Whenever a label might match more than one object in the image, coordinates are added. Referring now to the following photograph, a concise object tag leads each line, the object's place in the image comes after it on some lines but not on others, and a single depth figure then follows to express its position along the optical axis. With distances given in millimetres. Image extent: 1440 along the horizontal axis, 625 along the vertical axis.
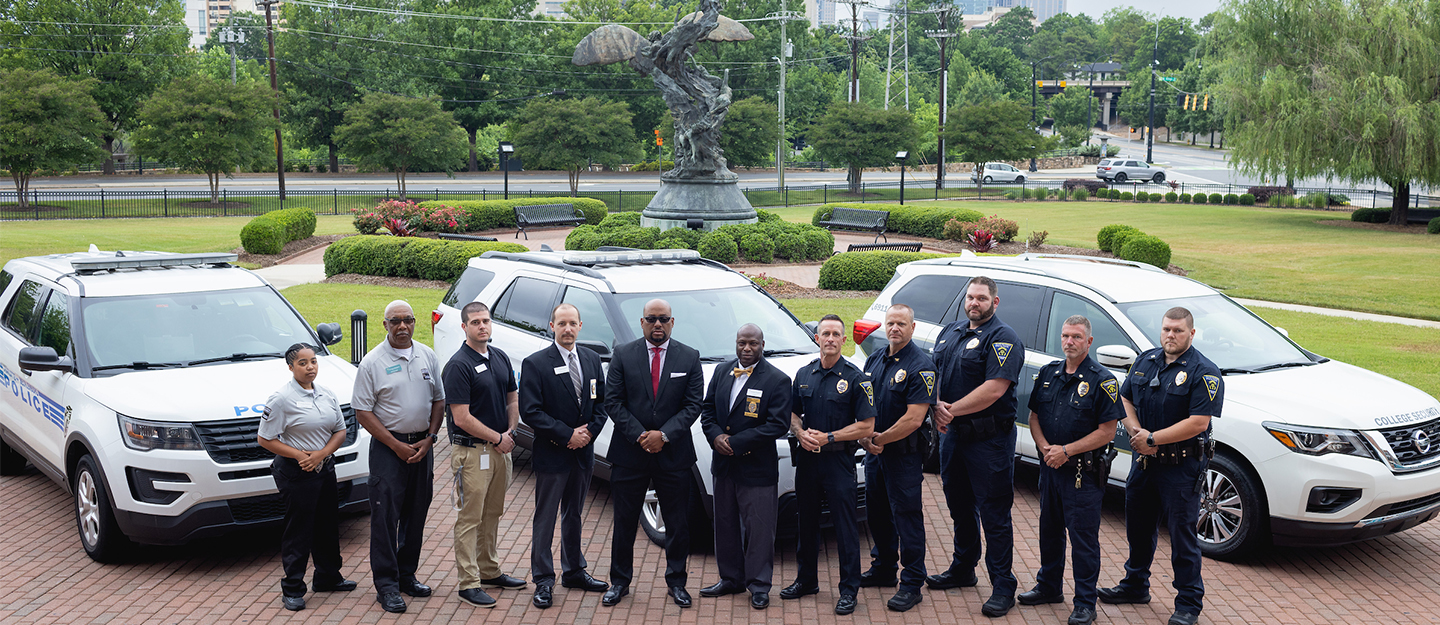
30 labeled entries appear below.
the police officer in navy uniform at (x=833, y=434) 5707
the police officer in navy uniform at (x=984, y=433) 5871
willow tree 32875
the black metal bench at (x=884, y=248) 21906
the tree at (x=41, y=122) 36531
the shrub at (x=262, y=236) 23844
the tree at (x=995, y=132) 52219
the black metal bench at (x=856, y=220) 30492
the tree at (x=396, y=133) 39969
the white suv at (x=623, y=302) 7750
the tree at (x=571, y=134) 43625
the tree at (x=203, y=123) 37906
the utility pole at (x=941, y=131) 53834
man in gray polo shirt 5723
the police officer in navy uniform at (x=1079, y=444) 5645
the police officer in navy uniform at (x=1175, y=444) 5645
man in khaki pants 5734
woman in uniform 5707
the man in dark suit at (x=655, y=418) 5738
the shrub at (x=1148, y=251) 21578
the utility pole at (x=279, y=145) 41750
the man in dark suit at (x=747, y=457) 5656
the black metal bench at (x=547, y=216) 30594
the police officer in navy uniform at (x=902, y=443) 5734
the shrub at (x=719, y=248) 21891
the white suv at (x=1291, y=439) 6328
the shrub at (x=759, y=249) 22516
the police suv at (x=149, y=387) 6219
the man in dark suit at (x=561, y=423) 5758
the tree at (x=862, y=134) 49531
